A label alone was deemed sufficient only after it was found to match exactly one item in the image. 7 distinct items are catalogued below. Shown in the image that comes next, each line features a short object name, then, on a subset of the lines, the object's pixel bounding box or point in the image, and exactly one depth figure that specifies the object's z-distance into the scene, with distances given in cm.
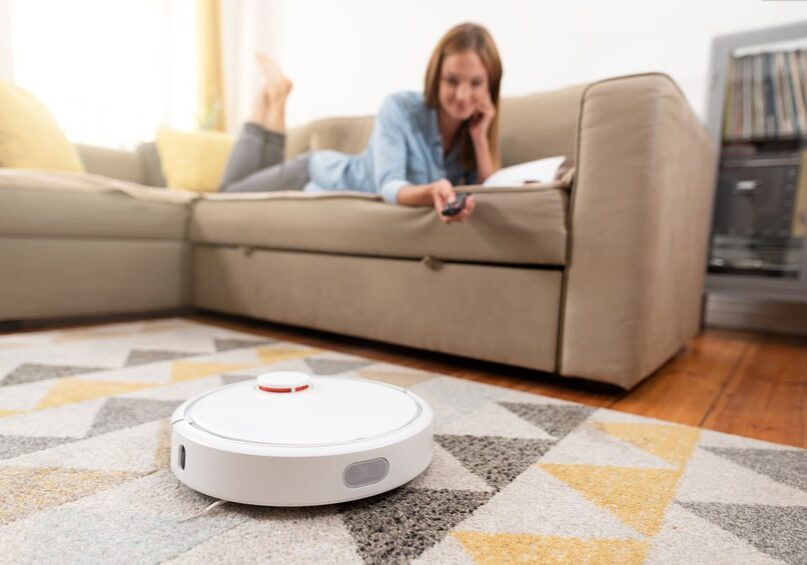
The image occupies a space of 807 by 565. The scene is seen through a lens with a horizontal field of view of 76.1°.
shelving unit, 180
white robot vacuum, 50
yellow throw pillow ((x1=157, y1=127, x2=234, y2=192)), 218
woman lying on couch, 138
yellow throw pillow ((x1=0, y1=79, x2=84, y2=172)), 166
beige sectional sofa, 96
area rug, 47
